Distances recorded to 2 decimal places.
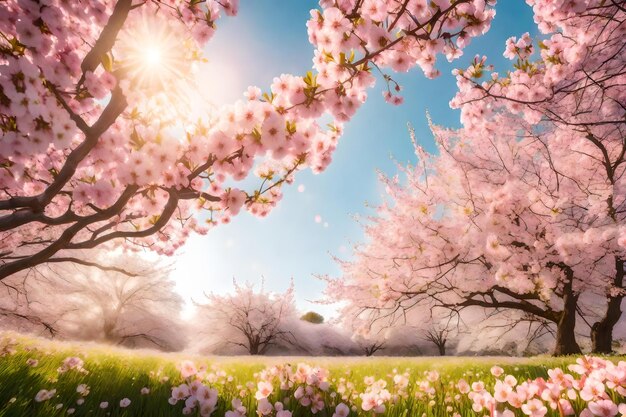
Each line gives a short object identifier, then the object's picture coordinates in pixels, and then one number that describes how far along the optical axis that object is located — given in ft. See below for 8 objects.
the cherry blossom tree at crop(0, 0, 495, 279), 6.97
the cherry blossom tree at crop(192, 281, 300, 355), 88.63
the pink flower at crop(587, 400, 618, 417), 4.48
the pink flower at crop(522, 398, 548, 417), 4.80
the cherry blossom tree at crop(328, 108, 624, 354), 23.41
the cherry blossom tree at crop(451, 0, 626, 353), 14.84
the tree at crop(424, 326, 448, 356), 92.38
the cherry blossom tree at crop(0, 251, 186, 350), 71.77
